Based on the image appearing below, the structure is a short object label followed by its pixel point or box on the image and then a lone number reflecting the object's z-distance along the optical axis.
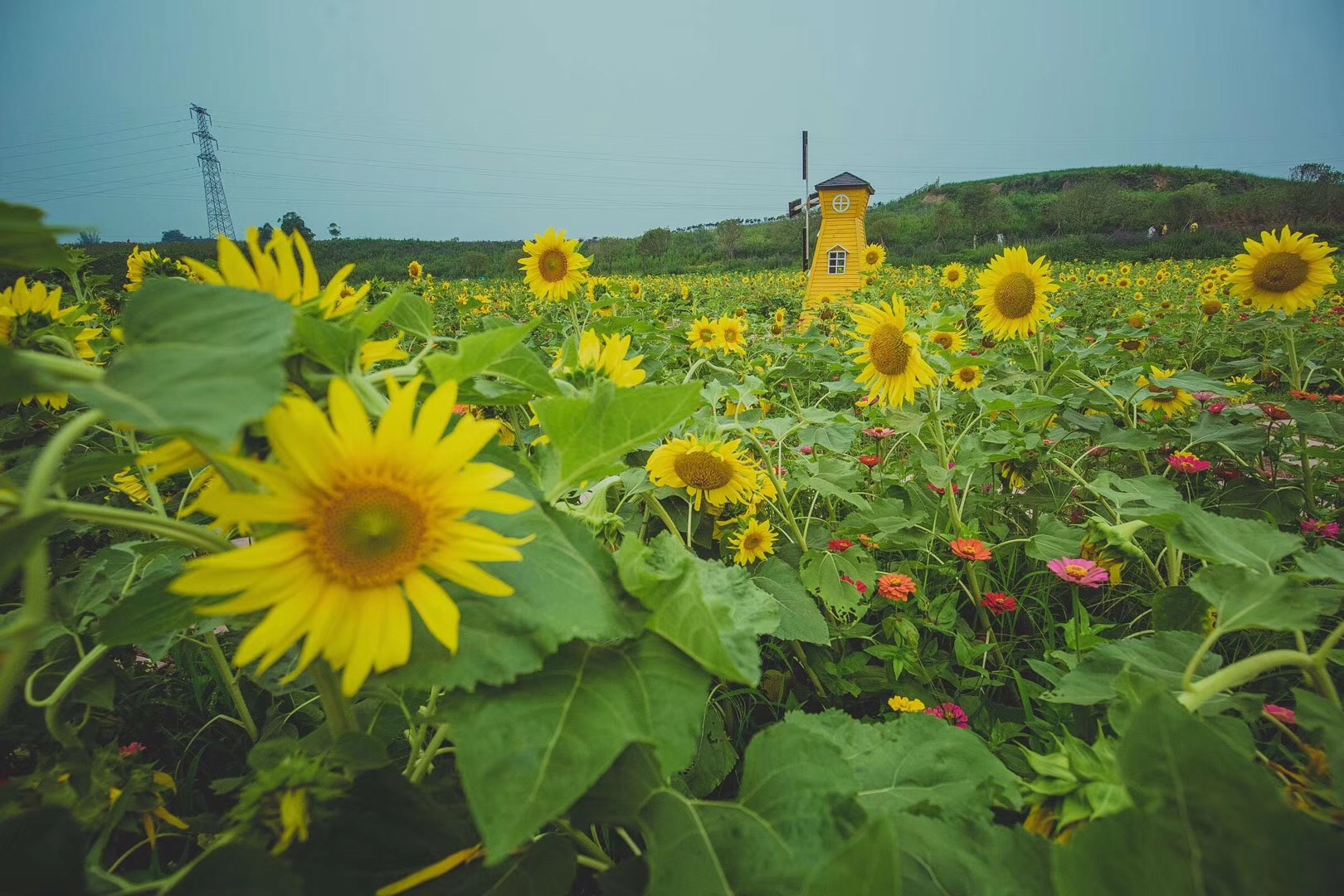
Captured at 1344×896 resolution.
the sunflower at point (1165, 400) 1.64
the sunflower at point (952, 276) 4.48
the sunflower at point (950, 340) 2.03
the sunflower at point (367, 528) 0.40
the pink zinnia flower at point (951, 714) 1.01
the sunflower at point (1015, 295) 2.00
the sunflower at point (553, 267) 2.40
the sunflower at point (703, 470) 1.21
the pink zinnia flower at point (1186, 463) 1.41
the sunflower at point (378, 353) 0.53
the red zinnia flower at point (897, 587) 1.14
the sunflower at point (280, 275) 0.47
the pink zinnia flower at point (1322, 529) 1.27
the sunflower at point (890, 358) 1.59
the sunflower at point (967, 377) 1.84
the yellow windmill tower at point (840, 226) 9.91
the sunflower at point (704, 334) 2.65
